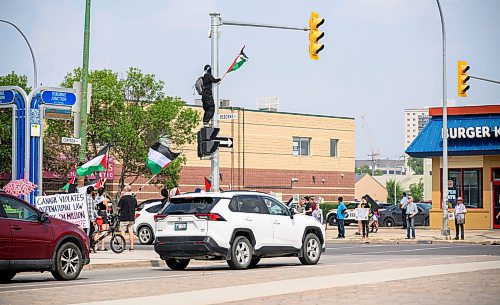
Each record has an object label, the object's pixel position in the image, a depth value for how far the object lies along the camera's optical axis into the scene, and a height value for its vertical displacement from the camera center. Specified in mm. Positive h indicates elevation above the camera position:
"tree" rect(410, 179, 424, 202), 174750 +1434
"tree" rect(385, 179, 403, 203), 171875 +1439
